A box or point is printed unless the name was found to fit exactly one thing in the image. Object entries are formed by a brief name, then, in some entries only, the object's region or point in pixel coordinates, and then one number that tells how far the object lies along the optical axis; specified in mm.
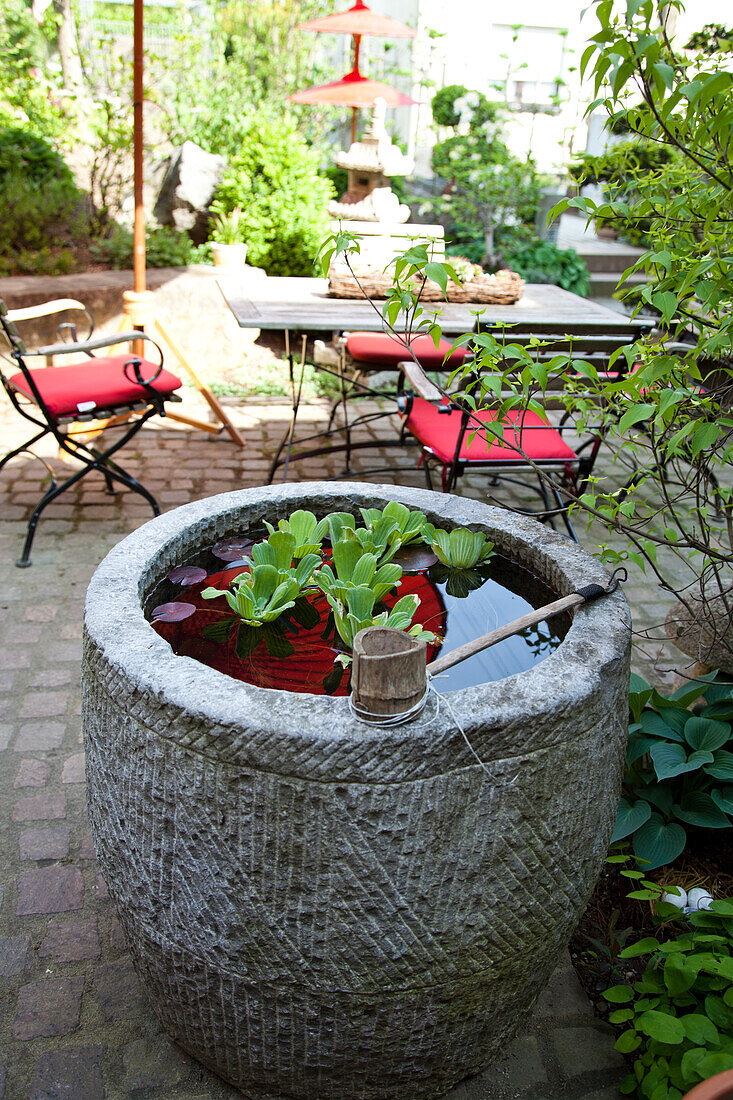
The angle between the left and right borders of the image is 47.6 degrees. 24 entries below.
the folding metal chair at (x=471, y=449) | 3500
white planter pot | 6949
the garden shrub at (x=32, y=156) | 7117
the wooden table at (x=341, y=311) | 3922
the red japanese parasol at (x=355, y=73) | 6914
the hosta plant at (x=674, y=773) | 2047
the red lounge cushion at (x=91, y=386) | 3754
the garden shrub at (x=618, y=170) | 1892
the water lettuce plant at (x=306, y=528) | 1982
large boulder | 7953
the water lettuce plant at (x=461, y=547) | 2012
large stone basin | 1276
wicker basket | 4473
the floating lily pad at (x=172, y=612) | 1846
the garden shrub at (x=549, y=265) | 8094
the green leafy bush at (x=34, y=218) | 6535
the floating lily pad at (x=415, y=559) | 2078
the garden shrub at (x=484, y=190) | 8406
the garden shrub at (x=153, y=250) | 6758
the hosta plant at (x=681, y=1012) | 1575
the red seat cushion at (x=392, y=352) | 4555
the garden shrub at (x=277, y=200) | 7363
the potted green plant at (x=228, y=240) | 6969
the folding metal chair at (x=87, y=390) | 3705
